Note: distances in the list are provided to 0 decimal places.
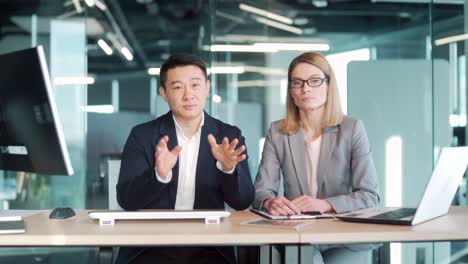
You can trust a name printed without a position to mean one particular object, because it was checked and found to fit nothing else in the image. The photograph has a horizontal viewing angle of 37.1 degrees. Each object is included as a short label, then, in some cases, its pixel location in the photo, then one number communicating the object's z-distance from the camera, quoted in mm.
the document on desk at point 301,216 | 2370
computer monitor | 2061
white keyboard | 2244
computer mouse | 2422
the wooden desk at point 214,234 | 2010
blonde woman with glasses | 2789
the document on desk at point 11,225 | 2055
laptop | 2182
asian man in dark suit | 2559
